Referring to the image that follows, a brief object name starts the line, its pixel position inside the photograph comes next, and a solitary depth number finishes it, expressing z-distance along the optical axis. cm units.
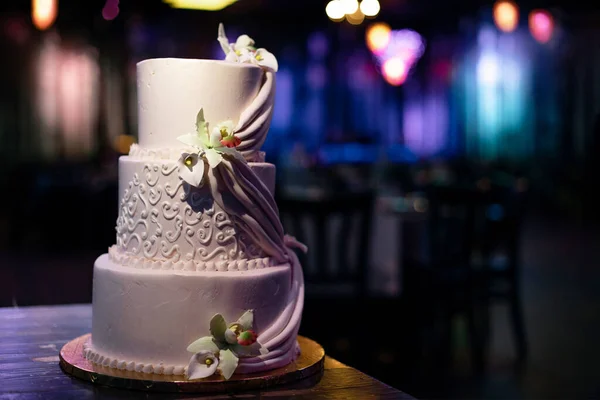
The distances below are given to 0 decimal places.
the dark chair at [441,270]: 480
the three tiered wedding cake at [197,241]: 195
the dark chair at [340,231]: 421
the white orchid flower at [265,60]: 216
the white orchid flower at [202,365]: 184
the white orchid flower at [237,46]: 220
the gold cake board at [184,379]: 183
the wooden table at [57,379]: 178
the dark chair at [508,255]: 498
